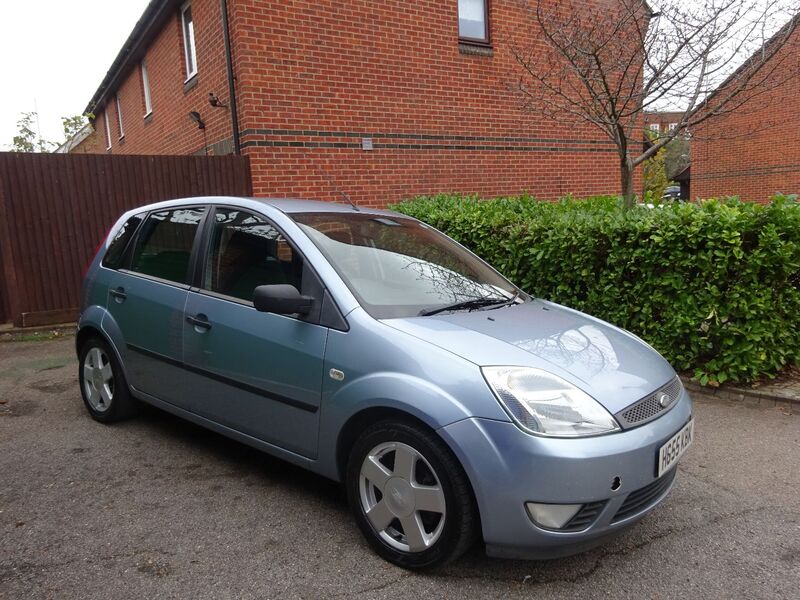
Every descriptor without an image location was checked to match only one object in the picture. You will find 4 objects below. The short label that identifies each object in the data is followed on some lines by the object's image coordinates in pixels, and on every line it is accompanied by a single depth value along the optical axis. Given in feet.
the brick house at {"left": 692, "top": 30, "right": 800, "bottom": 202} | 63.31
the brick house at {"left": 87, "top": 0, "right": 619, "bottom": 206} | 27.35
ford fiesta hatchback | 7.82
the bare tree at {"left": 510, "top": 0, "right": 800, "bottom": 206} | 18.24
